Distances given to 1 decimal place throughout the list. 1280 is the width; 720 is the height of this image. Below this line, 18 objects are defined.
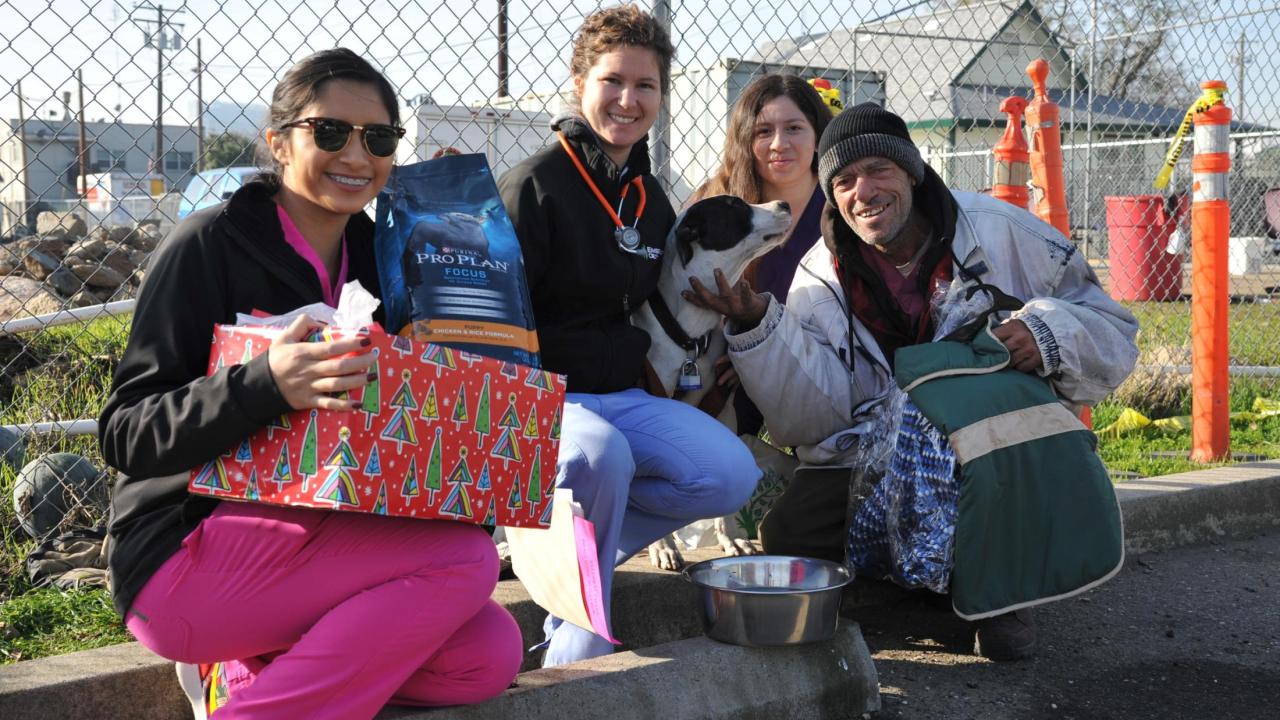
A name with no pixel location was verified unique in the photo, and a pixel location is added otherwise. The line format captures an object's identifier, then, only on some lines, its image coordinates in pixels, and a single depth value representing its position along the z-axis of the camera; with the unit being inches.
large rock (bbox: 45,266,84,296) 332.0
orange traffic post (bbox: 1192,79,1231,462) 200.4
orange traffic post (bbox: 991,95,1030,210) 182.2
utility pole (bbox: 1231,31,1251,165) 287.2
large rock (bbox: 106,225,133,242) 440.9
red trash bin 536.4
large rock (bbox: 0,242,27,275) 347.0
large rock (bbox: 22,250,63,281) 339.0
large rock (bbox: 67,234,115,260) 401.6
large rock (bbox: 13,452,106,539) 148.4
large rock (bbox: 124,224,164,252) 377.1
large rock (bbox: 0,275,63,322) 286.8
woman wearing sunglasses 81.9
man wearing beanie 133.0
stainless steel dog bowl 110.0
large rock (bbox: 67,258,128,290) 382.9
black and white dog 133.2
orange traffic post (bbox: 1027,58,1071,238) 185.9
